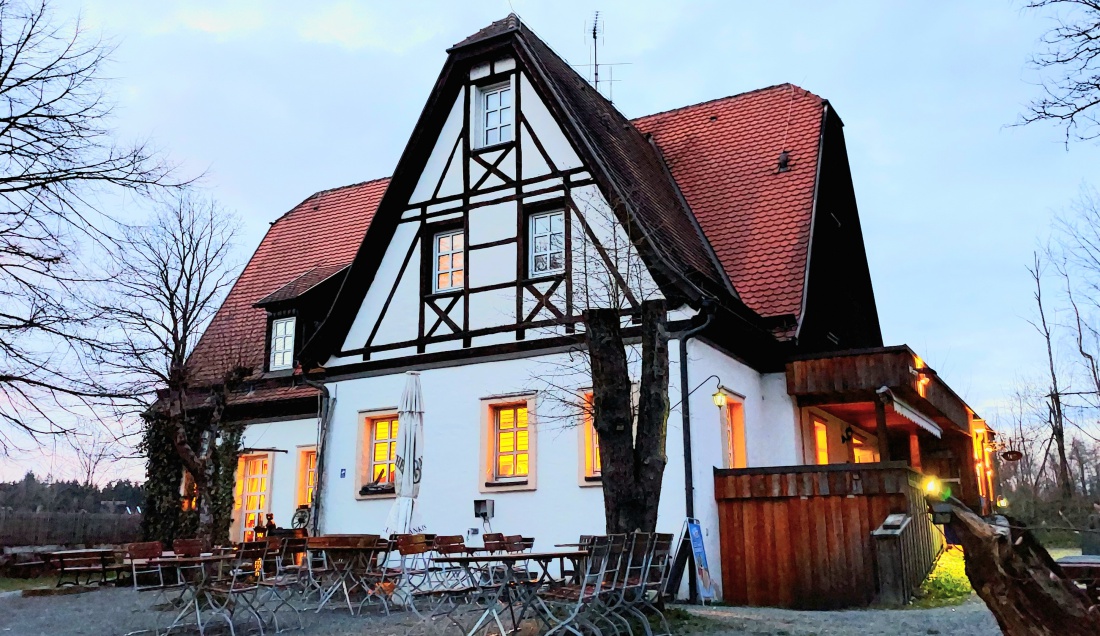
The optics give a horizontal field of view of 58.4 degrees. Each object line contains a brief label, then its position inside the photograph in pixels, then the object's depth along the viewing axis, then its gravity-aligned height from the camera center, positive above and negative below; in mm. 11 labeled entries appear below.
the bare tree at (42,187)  6297 +2210
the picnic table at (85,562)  15430 -361
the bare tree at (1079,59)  6098 +2899
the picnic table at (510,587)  7641 -391
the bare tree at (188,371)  14023 +2726
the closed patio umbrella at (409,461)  13320 +1047
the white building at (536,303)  13625 +3498
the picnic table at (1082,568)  7588 -279
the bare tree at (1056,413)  29252 +3786
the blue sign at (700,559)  12242 -281
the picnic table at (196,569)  8898 -293
